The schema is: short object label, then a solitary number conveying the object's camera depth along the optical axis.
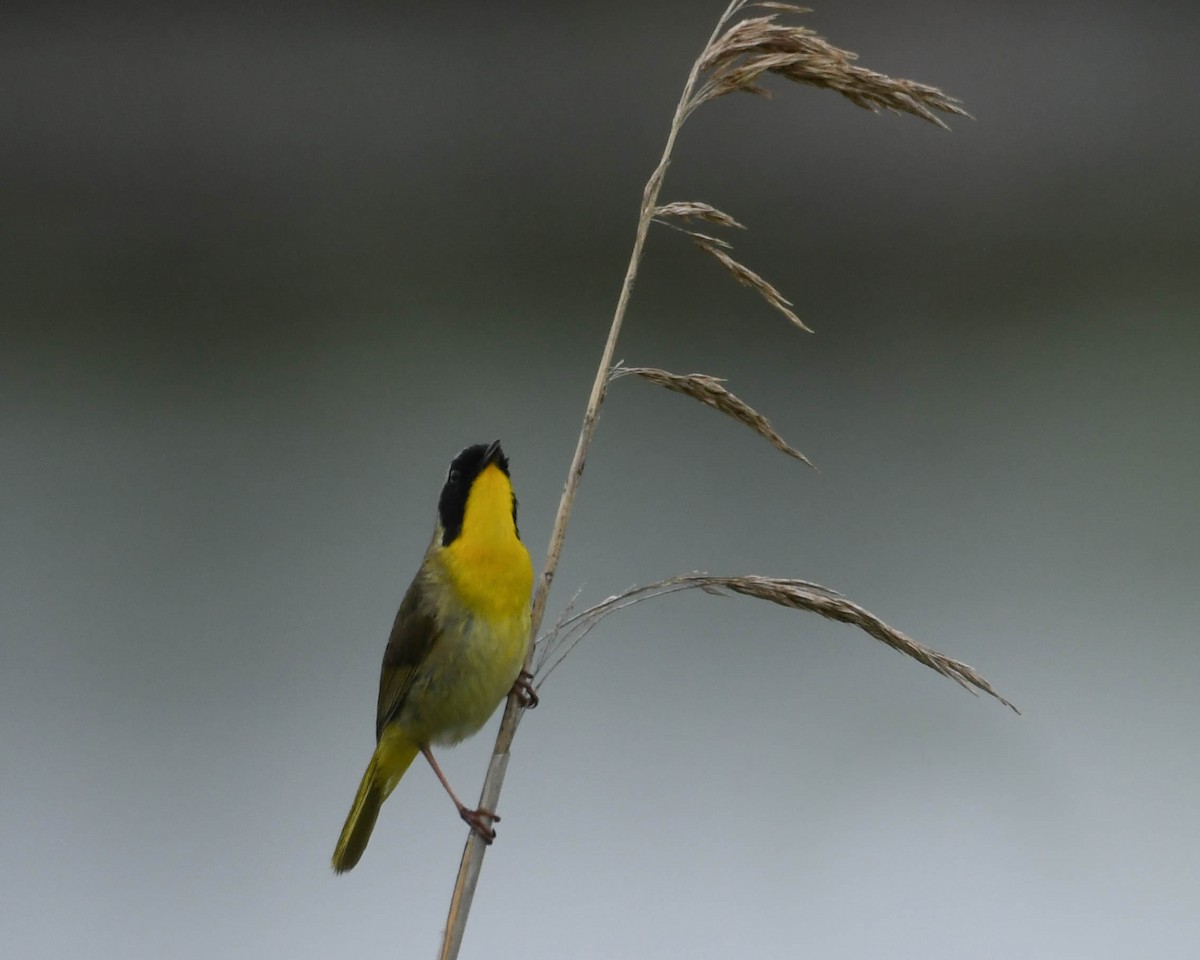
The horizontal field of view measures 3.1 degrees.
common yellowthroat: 6.04
